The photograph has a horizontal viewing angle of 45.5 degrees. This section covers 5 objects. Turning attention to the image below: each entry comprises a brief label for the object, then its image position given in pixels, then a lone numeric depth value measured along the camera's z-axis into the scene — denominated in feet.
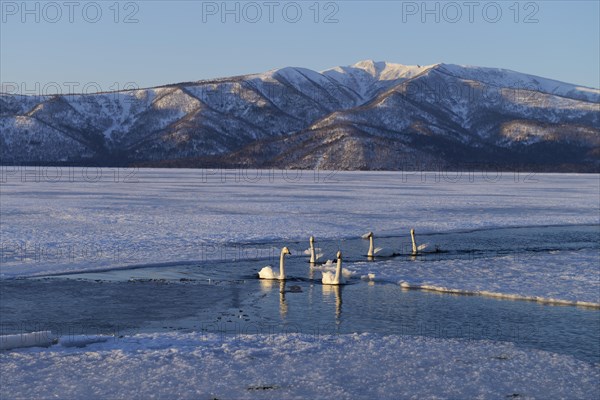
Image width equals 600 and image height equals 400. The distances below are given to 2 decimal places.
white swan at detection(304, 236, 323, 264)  88.94
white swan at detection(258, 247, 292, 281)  77.05
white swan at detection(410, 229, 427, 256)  99.45
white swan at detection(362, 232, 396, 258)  95.50
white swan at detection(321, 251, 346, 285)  74.64
